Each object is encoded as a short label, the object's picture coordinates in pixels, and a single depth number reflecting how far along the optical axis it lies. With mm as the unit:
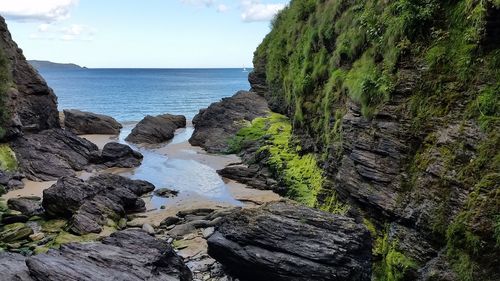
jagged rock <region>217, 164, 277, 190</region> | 24531
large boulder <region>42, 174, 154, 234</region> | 18312
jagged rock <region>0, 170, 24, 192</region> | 24195
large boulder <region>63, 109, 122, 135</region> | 44688
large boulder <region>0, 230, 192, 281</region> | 10703
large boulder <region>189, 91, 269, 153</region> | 36875
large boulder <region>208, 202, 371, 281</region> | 11984
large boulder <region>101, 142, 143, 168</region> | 31175
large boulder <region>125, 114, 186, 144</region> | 41531
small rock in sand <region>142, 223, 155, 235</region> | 18394
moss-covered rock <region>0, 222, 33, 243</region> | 16891
